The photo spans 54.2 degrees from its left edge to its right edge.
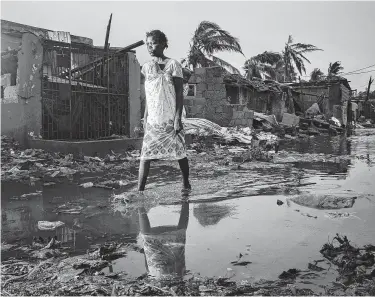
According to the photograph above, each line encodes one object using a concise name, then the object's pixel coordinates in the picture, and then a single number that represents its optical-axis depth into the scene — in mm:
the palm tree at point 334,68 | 41031
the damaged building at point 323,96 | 27547
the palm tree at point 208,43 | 21516
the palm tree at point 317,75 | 40750
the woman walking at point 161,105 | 4074
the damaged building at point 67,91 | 7914
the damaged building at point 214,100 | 14727
